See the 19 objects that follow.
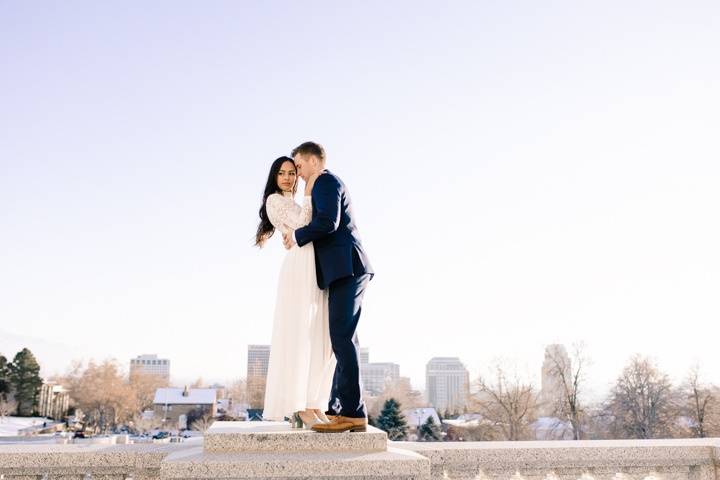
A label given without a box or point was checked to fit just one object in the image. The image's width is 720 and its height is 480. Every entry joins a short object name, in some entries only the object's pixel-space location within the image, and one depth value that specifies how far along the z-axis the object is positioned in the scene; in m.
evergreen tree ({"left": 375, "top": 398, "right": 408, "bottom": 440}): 50.50
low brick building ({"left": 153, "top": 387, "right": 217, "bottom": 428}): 79.25
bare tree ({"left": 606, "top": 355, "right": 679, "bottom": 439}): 41.88
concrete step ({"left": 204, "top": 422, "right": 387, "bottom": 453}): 3.98
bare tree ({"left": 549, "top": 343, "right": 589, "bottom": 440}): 45.03
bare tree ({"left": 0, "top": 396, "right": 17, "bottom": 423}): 69.12
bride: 4.49
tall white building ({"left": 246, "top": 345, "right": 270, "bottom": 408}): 85.62
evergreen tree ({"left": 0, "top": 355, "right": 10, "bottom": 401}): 71.88
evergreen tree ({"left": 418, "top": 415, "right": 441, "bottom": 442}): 53.47
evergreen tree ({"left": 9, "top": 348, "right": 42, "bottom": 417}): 72.50
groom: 4.36
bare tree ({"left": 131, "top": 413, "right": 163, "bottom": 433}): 77.69
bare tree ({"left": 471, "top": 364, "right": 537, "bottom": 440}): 49.28
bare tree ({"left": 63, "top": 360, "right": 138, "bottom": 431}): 84.44
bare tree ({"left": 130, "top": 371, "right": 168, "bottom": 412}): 94.88
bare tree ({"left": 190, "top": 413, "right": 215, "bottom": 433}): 71.44
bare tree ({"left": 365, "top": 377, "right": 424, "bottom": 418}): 76.04
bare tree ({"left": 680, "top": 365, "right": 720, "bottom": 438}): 40.88
